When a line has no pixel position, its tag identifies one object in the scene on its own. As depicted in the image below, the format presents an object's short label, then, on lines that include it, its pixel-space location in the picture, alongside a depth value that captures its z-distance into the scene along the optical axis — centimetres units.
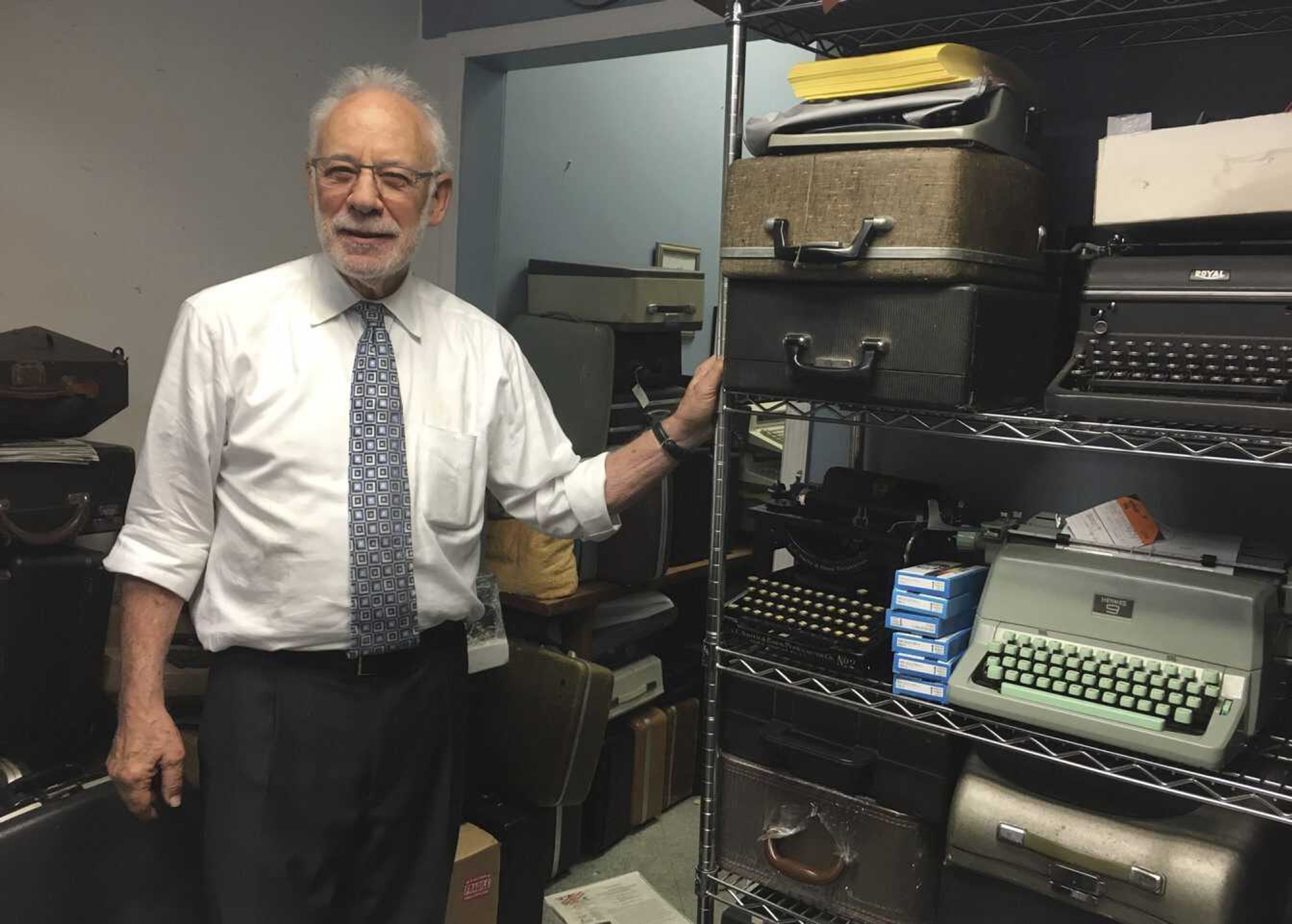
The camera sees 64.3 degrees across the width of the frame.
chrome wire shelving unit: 135
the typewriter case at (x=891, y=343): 145
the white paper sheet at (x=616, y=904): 245
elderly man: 153
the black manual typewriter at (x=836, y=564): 169
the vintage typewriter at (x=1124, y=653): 138
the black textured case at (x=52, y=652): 186
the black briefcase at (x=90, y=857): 168
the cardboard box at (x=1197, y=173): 128
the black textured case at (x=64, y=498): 185
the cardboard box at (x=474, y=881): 217
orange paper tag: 158
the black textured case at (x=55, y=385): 185
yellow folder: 143
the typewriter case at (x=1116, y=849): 137
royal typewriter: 133
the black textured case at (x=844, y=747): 162
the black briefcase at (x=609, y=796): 286
